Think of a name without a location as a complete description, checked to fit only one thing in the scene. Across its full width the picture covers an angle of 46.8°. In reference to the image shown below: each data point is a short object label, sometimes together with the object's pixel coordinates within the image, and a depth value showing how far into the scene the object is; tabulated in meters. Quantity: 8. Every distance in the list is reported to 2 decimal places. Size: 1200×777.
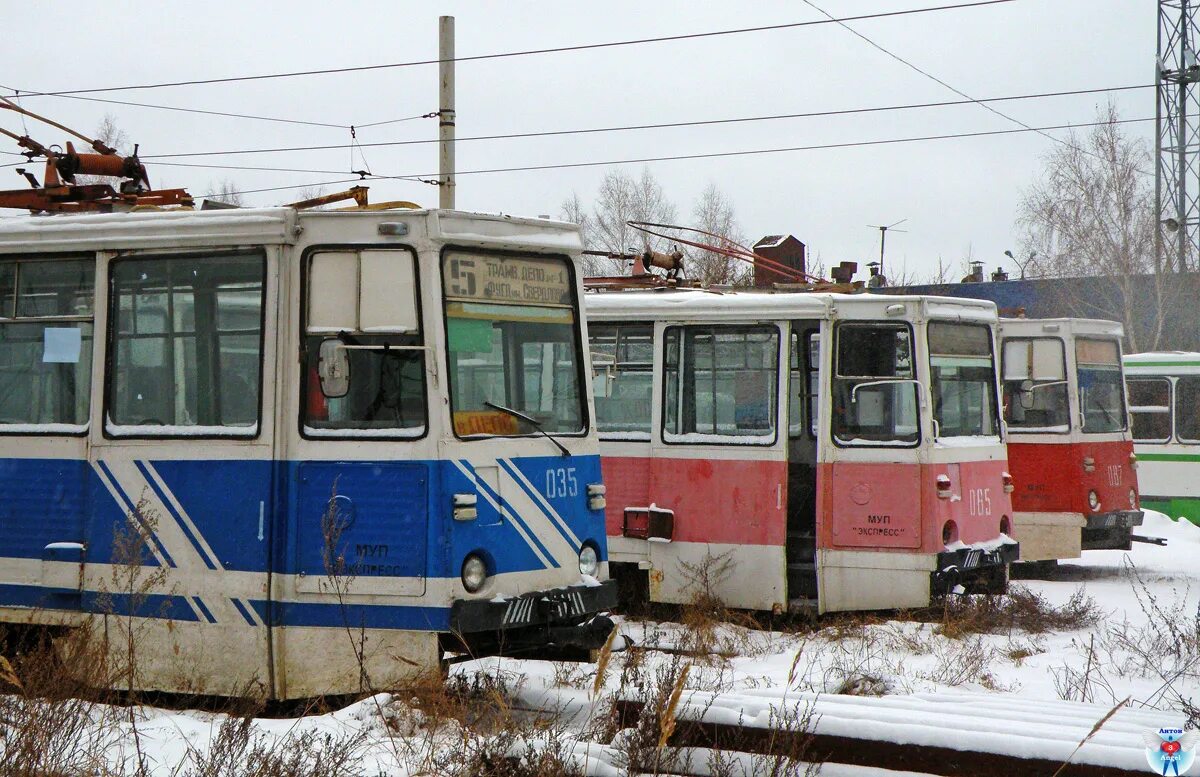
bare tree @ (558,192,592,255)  56.38
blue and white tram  7.48
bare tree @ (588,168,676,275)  55.94
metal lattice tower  31.61
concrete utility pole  16.97
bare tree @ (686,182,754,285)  23.54
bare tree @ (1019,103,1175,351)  40.31
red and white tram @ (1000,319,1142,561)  14.66
